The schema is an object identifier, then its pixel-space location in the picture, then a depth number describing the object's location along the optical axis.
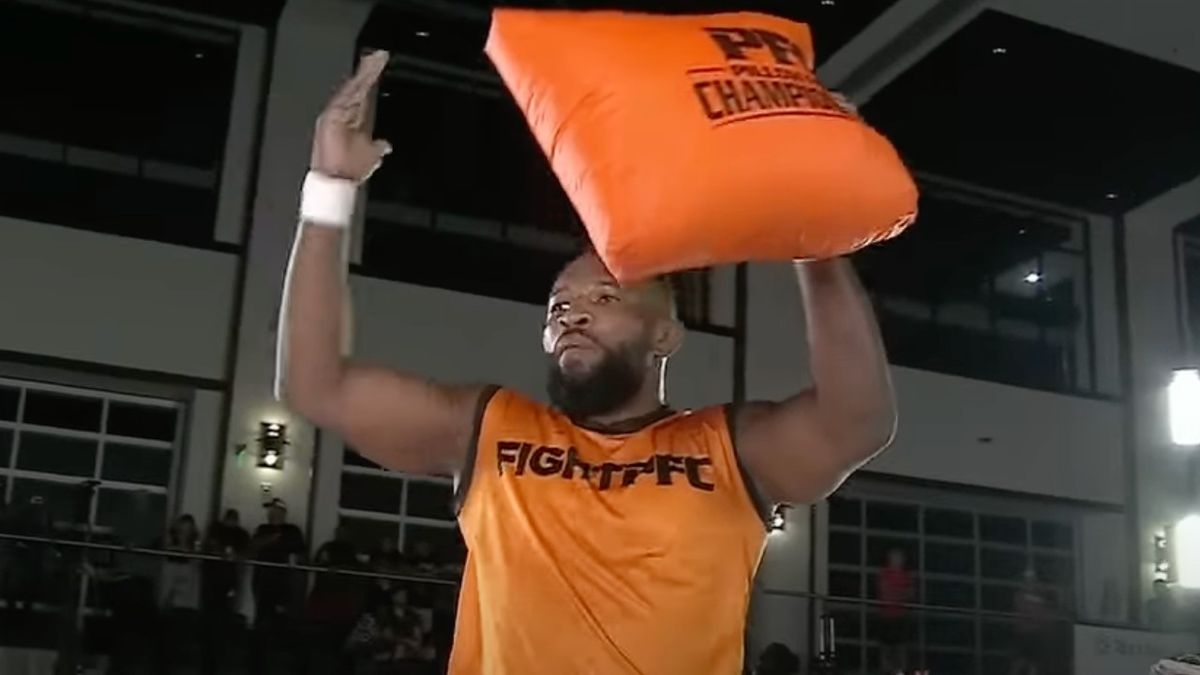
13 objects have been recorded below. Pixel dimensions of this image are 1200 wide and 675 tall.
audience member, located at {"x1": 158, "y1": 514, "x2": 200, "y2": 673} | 5.76
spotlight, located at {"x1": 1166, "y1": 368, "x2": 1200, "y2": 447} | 9.45
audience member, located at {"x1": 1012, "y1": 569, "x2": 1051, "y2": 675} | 7.54
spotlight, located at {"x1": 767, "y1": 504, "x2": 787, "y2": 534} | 9.34
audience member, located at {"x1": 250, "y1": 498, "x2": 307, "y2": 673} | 5.90
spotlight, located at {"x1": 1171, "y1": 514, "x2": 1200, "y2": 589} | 10.30
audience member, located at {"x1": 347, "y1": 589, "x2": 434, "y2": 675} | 6.17
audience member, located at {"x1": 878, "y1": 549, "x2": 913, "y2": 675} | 7.75
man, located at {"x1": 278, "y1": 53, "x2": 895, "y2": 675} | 1.48
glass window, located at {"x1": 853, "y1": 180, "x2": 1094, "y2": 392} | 10.59
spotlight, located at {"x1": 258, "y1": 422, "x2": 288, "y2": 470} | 8.05
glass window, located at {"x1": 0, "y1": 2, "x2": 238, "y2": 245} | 8.19
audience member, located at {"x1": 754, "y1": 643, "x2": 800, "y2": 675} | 7.43
